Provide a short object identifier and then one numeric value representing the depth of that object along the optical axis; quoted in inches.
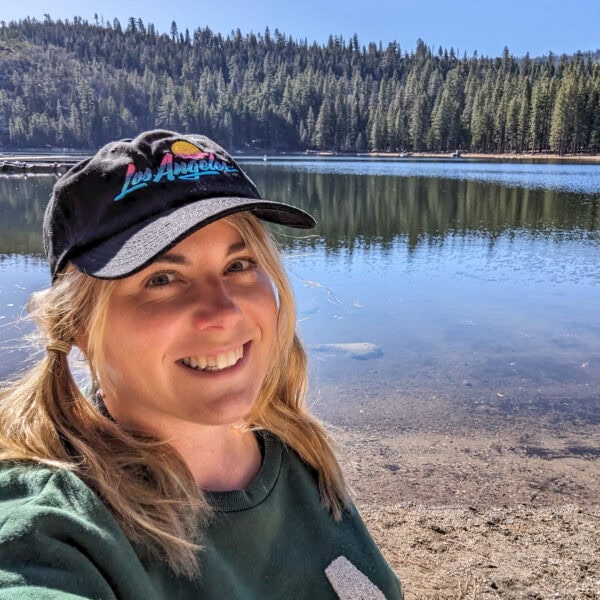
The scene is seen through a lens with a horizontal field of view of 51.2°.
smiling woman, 13.3
